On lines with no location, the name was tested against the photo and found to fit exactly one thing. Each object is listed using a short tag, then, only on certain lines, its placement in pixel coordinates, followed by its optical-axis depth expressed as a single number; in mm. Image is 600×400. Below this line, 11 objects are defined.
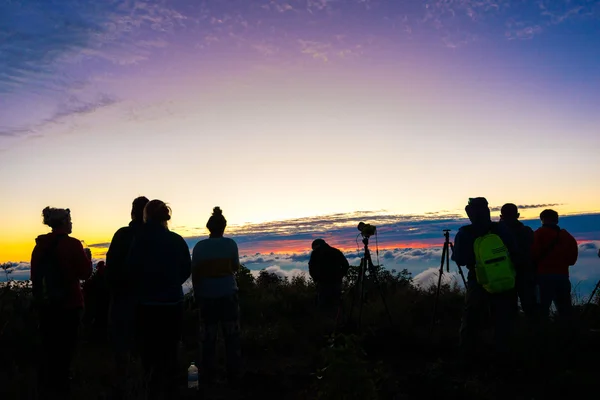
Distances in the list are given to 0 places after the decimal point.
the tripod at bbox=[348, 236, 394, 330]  10291
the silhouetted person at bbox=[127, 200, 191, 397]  5312
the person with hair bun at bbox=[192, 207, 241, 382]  6617
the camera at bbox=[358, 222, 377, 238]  10203
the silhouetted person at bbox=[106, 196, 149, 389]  5465
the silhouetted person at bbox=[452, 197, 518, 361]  7176
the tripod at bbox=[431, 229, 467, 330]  9328
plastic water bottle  6689
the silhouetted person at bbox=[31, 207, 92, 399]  5535
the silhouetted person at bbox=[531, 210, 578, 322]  8516
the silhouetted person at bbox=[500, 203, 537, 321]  8492
